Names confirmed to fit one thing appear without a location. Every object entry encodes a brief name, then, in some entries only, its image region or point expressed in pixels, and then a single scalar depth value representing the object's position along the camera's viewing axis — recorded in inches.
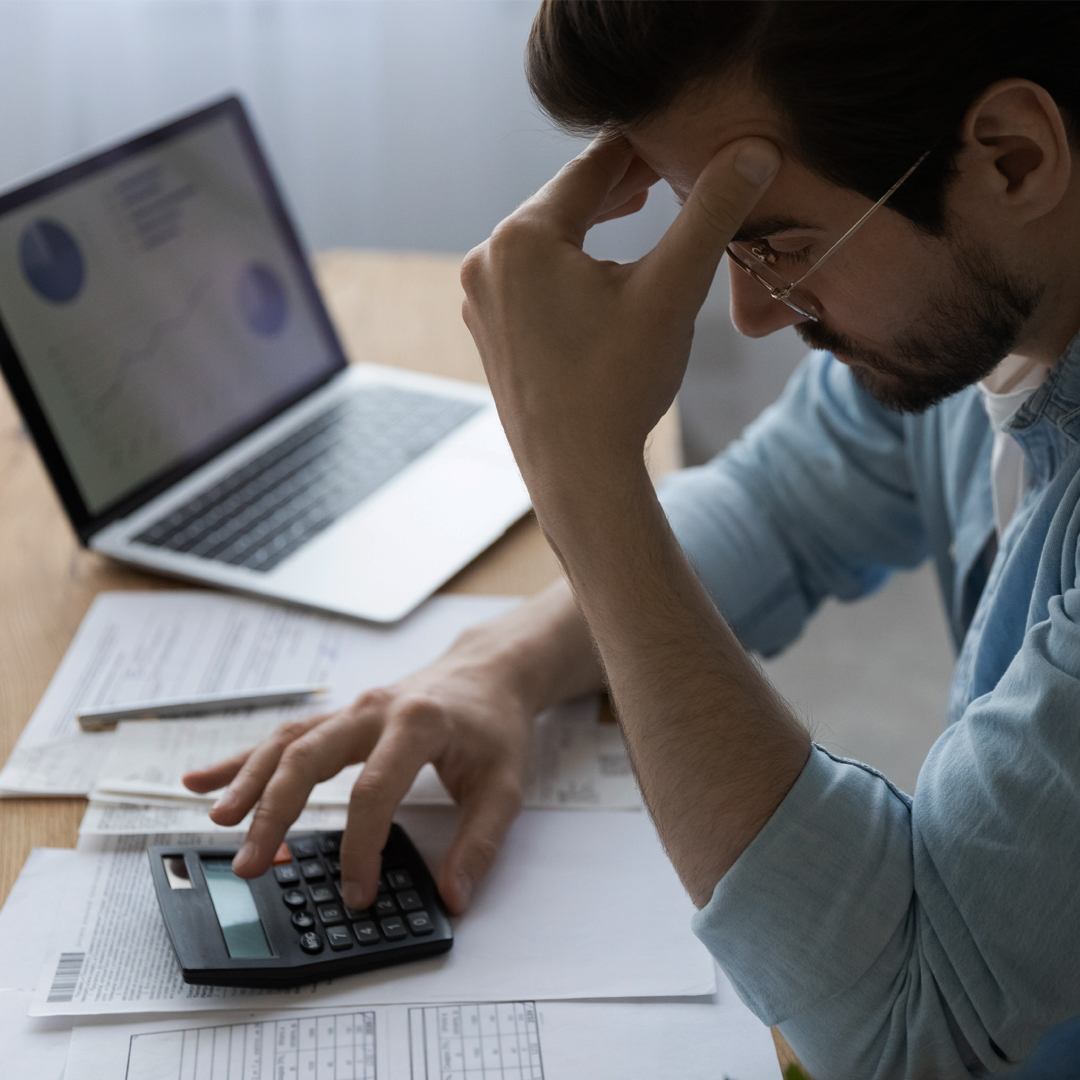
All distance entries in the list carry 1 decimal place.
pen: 34.1
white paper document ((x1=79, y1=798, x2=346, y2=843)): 30.4
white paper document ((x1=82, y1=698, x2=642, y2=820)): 31.7
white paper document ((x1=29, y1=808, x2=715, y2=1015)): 25.8
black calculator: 25.9
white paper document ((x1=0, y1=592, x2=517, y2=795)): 34.2
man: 24.7
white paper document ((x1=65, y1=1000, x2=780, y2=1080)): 24.2
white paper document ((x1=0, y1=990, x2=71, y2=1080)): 23.9
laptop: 41.5
